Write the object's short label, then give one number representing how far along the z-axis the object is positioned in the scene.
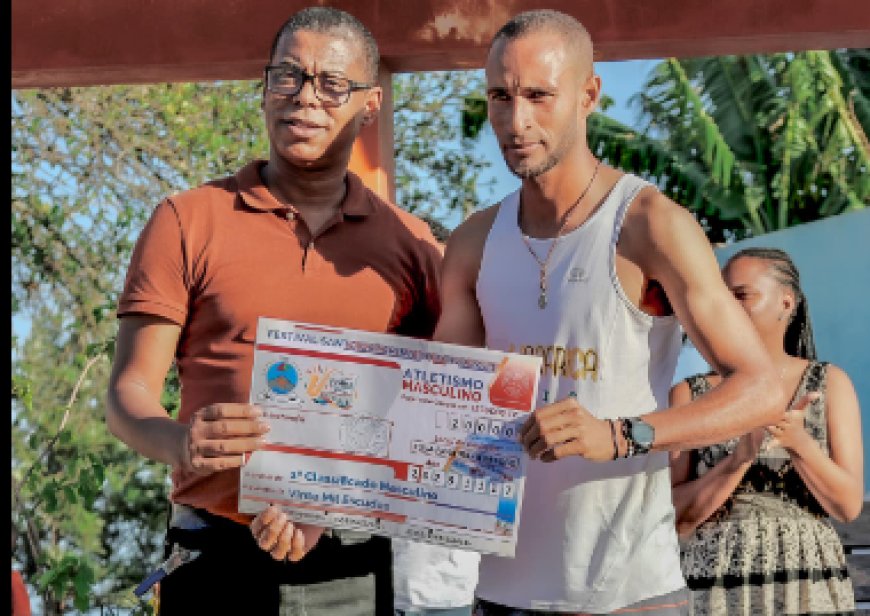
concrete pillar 5.23
